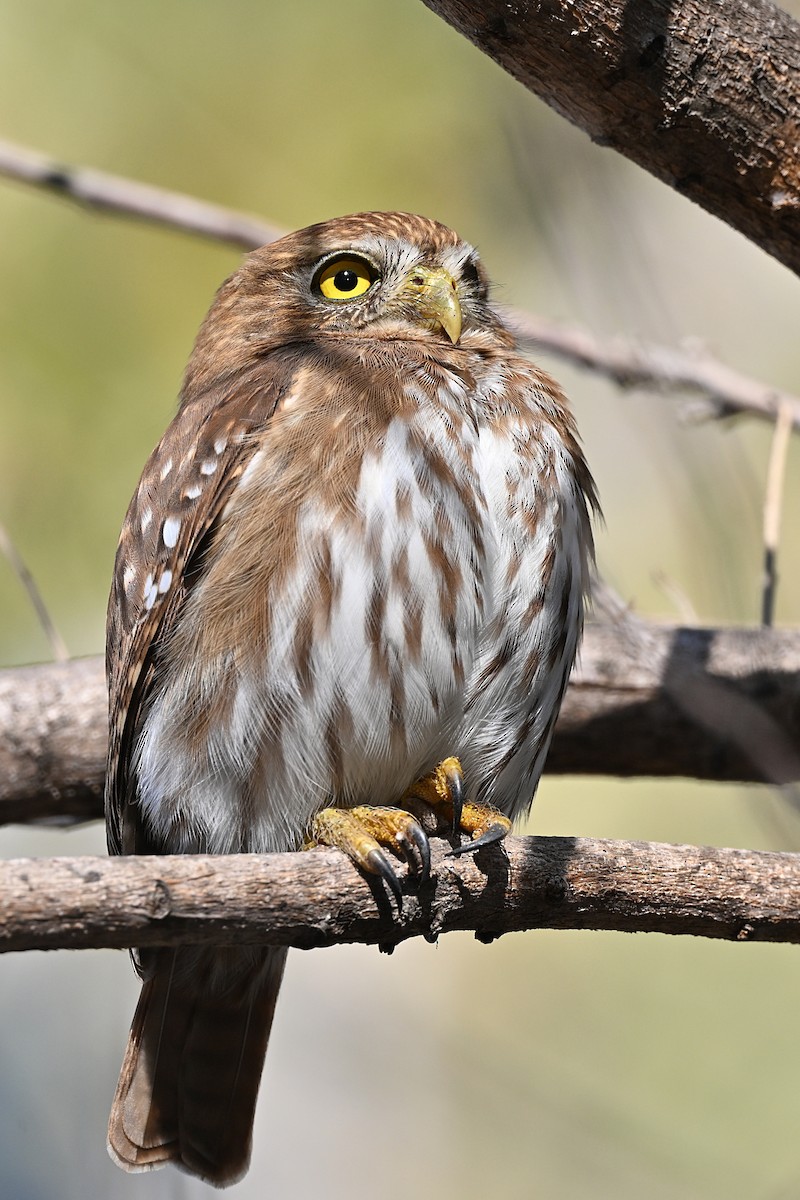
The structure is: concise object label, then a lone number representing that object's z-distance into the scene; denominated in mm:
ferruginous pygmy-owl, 5977
